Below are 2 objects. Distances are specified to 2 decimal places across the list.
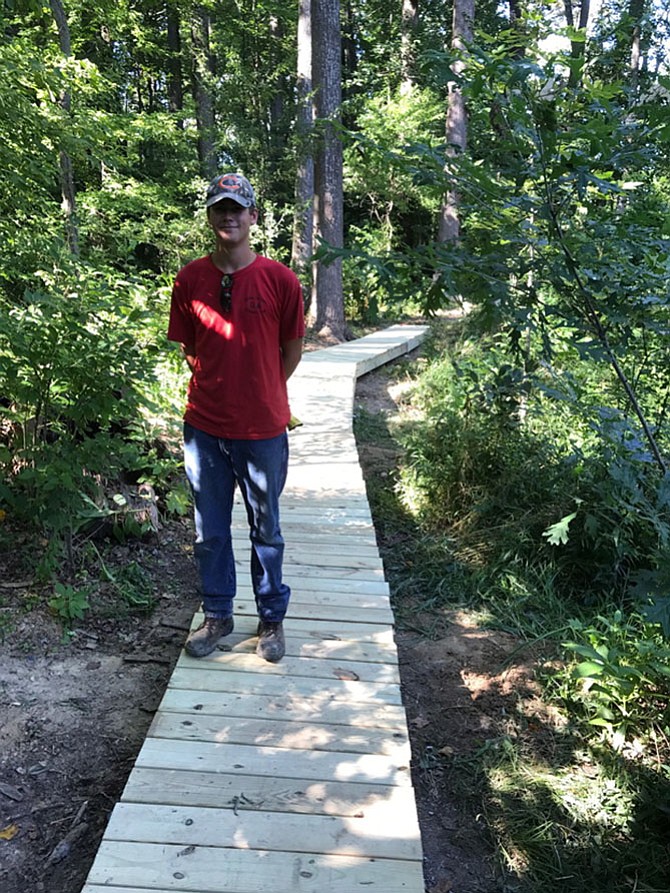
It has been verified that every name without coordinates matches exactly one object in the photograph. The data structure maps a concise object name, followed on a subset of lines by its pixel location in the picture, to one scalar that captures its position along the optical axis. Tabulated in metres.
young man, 2.60
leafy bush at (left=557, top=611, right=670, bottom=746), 2.82
